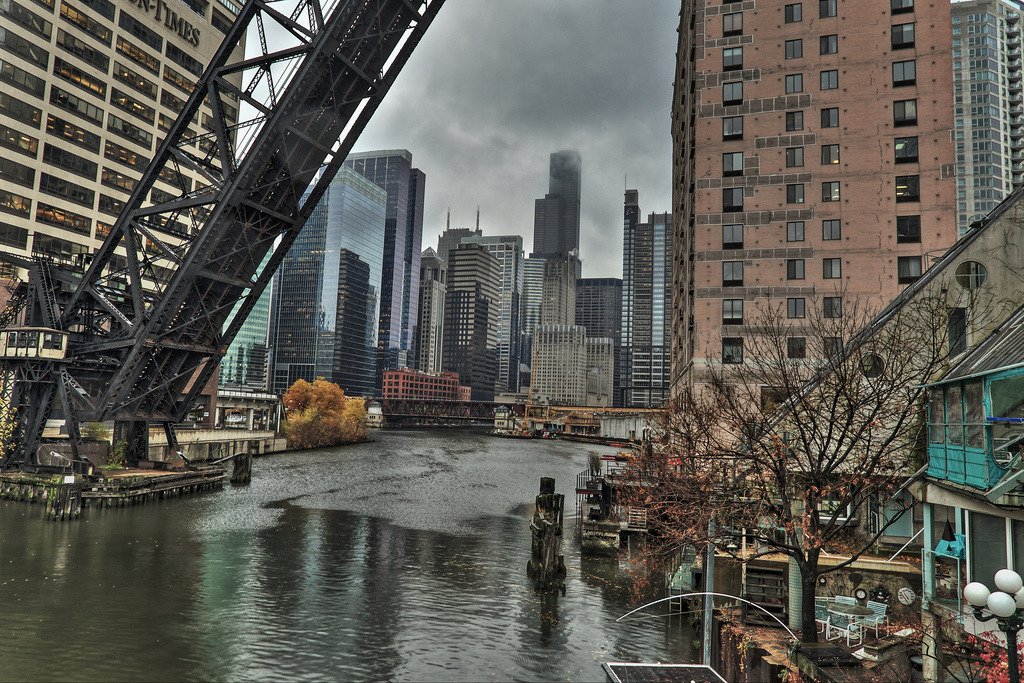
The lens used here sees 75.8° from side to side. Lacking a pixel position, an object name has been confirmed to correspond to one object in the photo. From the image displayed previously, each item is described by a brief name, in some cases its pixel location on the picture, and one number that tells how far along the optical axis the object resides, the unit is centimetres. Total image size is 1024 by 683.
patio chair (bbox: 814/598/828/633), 1684
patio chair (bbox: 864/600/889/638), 1603
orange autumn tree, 9350
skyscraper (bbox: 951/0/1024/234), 9956
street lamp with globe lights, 786
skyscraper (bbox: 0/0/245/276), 6134
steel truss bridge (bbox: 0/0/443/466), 3441
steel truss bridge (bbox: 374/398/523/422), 17210
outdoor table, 1711
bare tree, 1538
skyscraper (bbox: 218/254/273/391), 19400
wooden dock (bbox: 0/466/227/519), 3528
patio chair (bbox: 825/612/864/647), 1567
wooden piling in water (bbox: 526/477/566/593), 2657
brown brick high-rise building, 3916
